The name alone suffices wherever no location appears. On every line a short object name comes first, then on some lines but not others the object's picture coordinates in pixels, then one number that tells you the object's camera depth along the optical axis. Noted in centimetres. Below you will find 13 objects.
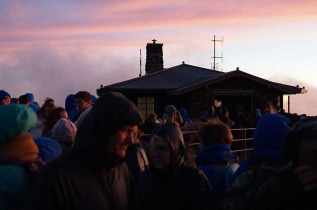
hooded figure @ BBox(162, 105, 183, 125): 1089
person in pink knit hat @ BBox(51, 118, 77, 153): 448
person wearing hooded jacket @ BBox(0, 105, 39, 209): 261
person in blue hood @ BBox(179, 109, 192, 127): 1444
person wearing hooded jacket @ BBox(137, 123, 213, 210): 342
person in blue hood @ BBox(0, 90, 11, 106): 789
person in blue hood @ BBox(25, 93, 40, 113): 985
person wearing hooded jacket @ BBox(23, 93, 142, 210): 231
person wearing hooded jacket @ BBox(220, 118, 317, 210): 200
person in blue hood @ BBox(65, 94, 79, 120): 870
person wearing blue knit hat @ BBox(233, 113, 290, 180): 289
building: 2355
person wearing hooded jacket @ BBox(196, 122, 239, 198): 382
